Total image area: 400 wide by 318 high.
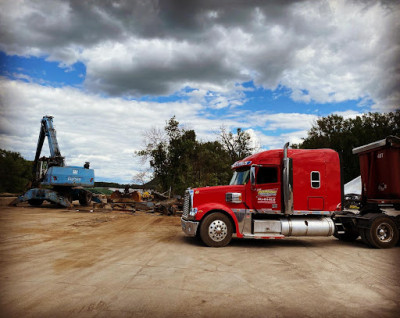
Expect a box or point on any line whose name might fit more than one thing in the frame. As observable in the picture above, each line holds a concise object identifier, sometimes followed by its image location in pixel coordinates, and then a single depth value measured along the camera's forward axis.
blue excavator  22.30
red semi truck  9.29
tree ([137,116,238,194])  30.61
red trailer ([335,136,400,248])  9.30
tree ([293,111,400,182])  38.34
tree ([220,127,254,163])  49.25
